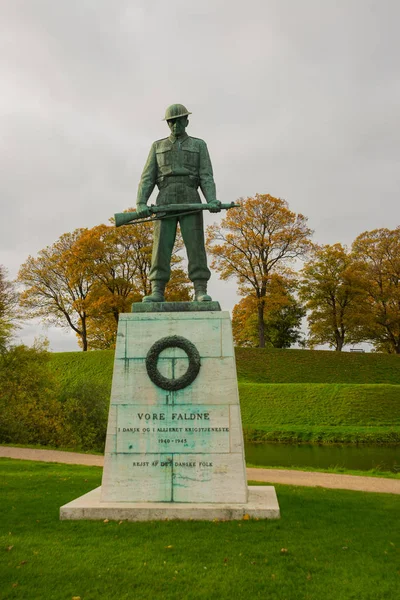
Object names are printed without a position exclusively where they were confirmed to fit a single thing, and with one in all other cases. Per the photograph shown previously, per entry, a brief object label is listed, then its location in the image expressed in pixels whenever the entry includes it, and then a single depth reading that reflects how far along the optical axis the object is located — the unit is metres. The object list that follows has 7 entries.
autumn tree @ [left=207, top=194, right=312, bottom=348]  36.62
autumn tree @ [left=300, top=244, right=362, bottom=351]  39.57
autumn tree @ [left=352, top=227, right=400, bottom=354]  40.53
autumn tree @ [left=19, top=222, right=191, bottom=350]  35.38
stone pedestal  6.96
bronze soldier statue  8.55
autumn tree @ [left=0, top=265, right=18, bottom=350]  21.36
